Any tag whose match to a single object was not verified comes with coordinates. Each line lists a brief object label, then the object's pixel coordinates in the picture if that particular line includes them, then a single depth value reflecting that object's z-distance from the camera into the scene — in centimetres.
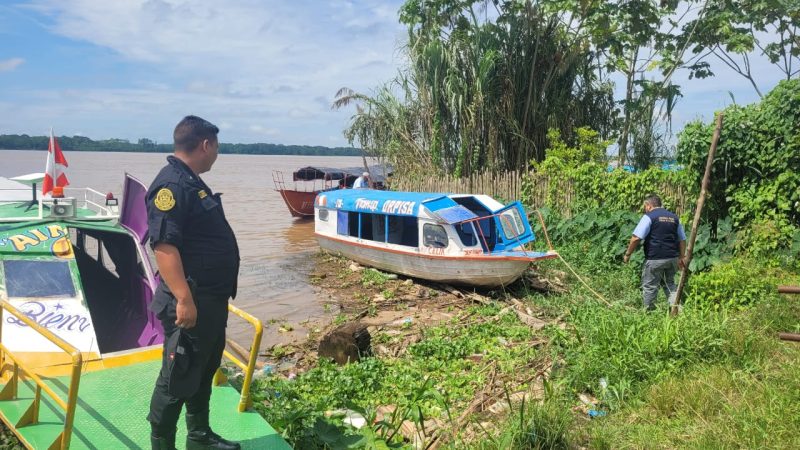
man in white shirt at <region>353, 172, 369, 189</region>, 1678
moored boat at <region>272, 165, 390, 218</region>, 2667
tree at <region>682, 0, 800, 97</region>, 1490
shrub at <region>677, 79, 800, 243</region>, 844
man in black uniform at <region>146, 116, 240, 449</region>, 307
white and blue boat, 1040
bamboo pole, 642
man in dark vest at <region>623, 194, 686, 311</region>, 764
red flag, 593
